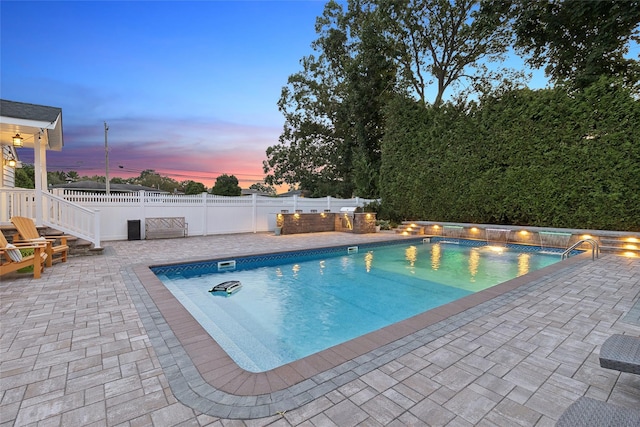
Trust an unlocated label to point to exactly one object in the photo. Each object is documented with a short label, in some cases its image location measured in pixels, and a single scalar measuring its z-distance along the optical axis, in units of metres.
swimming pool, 4.02
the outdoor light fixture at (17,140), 6.99
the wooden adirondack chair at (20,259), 4.78
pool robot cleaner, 5.74
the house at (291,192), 40.62
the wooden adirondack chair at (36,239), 6.00
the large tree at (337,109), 17.17
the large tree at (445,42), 14.62
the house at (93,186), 22.88
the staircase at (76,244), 7.24
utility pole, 20.70
